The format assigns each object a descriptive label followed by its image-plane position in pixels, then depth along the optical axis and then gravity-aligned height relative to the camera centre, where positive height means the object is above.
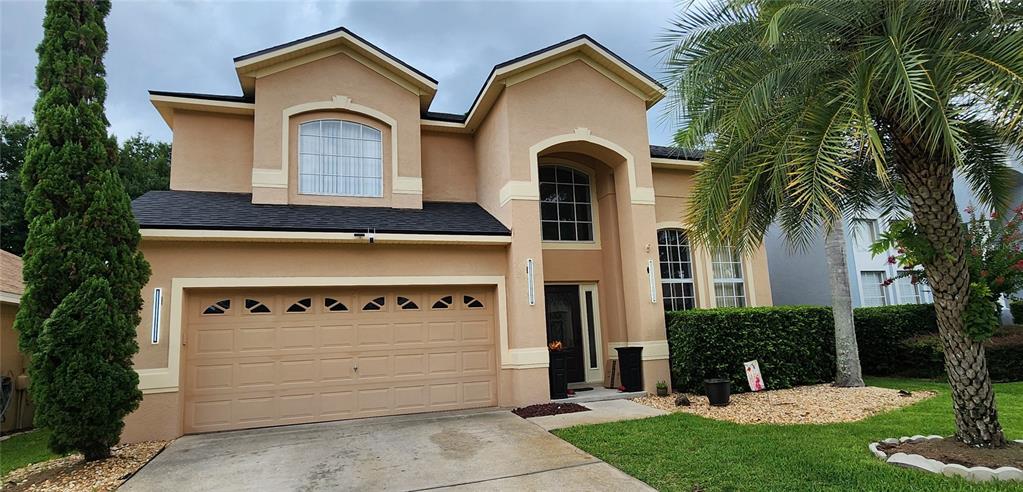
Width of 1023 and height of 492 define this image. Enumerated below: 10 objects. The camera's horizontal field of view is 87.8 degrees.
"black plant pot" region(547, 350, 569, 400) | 10.38 -1.14
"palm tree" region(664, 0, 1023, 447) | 5.09 +2.02
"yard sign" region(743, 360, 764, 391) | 10.37 -1.32
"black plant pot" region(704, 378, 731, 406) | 9.27 -1.44
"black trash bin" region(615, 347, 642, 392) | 10.78 -1.14
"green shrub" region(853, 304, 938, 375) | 12.88 -0.75
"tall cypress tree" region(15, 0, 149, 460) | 6.49 +0.99
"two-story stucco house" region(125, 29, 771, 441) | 9.08 +1.53
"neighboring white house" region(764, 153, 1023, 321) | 17.42 +0.96
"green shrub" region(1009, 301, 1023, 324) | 14.99 -0.43
